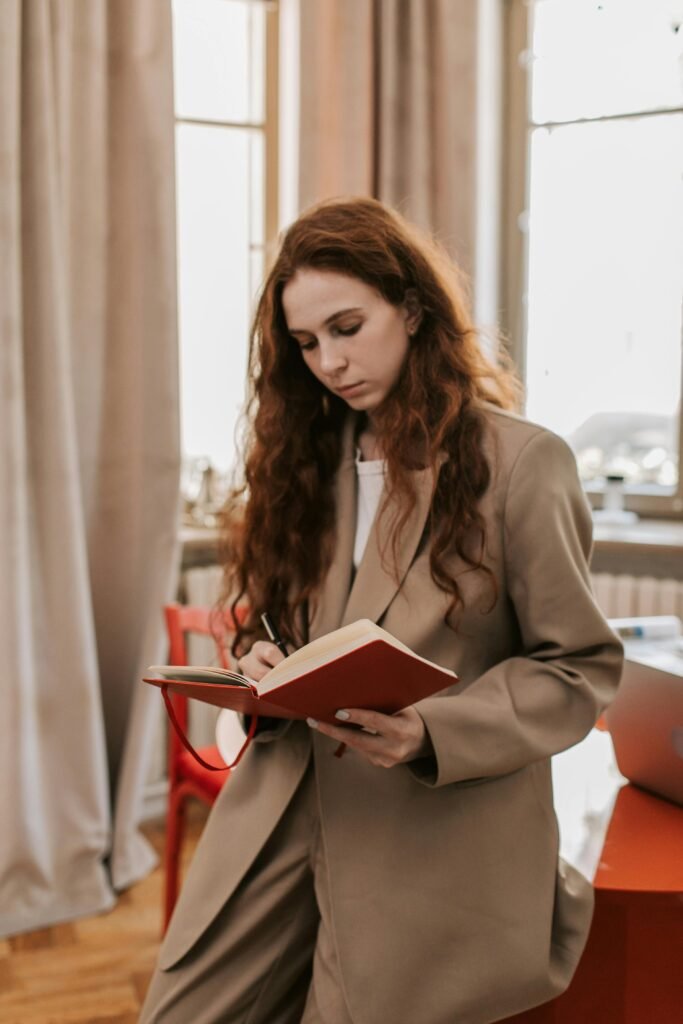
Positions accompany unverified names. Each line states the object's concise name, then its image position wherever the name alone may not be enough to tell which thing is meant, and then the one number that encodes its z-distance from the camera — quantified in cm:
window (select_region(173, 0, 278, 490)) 314
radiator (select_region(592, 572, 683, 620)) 289
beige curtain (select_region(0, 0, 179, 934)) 244
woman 124
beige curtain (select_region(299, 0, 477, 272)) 299
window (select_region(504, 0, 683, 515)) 322
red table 130
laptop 145
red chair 221
